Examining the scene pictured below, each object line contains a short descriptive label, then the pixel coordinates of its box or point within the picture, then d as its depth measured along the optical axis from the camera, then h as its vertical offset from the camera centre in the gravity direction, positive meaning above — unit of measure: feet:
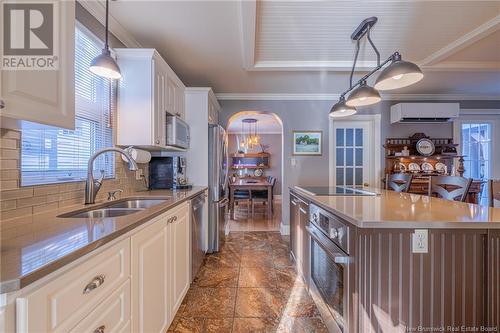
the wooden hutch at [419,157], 13.62 +0.51
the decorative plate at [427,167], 13.60 -0.05
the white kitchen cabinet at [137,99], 7.02 +1.95
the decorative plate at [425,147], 13.66 +1.08
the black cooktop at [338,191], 7.15 -0.82
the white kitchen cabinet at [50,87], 2.85 +1.02
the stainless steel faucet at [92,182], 5.26 -0.36
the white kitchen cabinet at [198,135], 10.34 +1.32
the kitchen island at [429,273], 3.67 -1.64
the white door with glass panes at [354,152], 14.42 +0.81
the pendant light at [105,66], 4.79 +2.00
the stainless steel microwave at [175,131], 8.09 +1.17
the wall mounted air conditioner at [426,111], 13.02 +2.99
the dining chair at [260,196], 19.44 -2.47
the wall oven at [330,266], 4.27 -2.10
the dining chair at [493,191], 7.19 -0.74
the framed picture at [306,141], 13.96 +1.44
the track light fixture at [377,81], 5.11 +2.03
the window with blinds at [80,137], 4.41 +0.62
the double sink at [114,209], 4.85 -1.00
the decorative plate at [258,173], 28.74 -0.85
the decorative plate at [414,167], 13.65 -0.05
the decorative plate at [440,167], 13.52 -0.05
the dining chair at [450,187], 6.47 -0.61
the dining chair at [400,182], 8.82 -0.61
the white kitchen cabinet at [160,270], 3.94 -2.09
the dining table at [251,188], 18.86 -1.75
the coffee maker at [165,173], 9.14 -0.28
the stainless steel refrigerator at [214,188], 10.37 -0.96
